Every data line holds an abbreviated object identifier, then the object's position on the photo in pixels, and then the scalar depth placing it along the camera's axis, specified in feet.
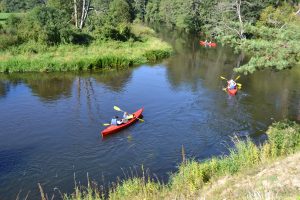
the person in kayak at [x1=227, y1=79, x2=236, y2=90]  93.94
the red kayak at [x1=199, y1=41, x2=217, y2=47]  173.06
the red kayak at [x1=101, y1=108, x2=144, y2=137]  66.54
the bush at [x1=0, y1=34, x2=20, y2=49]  119.47
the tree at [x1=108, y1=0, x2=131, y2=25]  225.58
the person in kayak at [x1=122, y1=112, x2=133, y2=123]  70.79
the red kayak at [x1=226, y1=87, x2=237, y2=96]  92.19
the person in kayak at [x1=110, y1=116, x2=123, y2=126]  69.05
